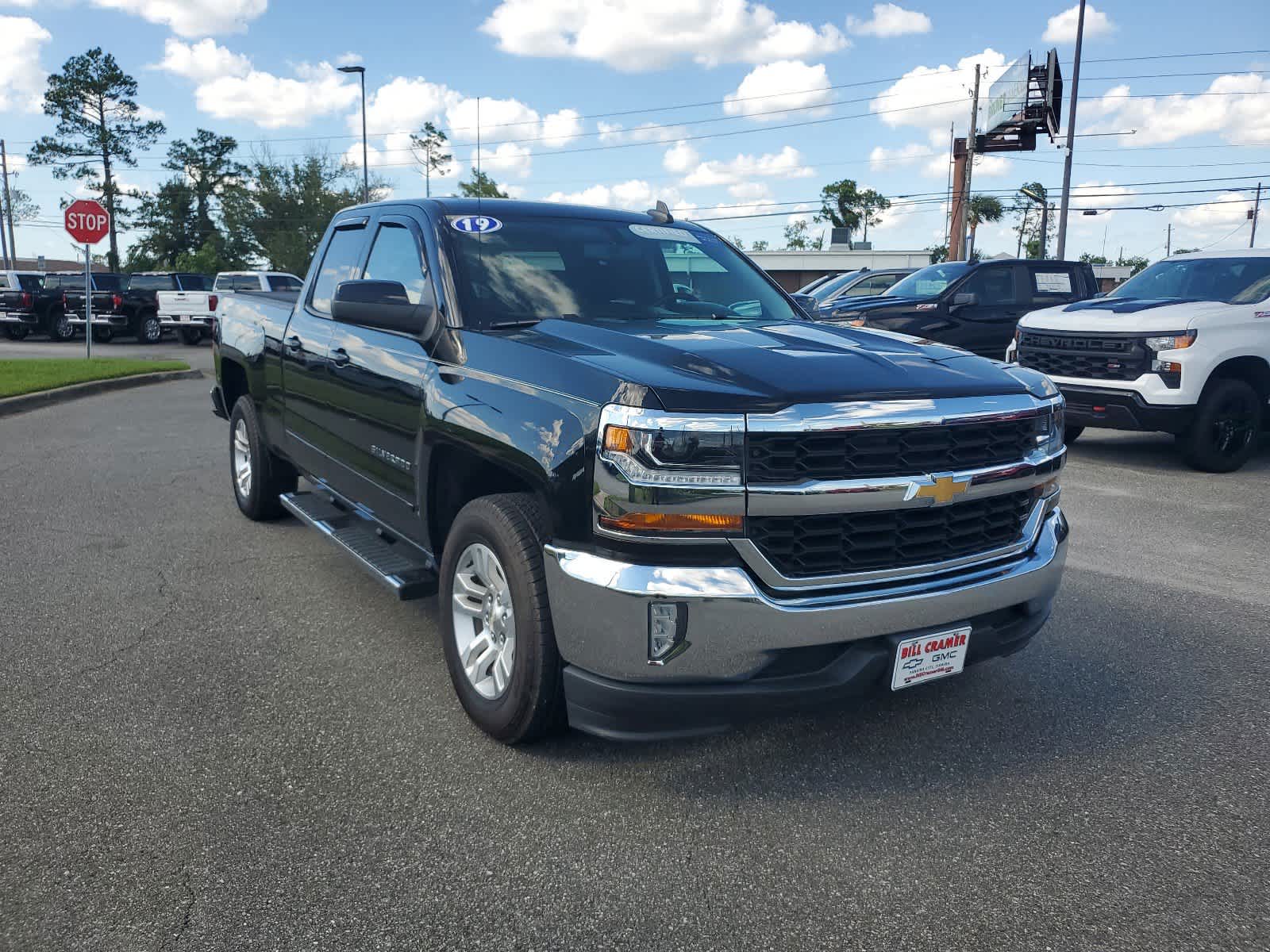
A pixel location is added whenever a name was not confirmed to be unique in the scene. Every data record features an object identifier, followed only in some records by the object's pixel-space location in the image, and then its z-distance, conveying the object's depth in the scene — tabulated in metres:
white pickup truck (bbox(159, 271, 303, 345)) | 24.22
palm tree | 85.69
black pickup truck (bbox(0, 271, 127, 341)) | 26.33
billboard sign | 36.38
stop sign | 17.66
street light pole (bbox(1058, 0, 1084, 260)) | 28.19
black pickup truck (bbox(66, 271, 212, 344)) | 25.94
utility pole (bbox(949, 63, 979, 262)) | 37.59
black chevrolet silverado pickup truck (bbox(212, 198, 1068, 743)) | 2.84
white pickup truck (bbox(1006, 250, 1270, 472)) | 8.48
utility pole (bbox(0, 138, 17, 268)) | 67.72
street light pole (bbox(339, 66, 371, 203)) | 41.91
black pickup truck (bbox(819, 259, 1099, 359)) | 13.41
